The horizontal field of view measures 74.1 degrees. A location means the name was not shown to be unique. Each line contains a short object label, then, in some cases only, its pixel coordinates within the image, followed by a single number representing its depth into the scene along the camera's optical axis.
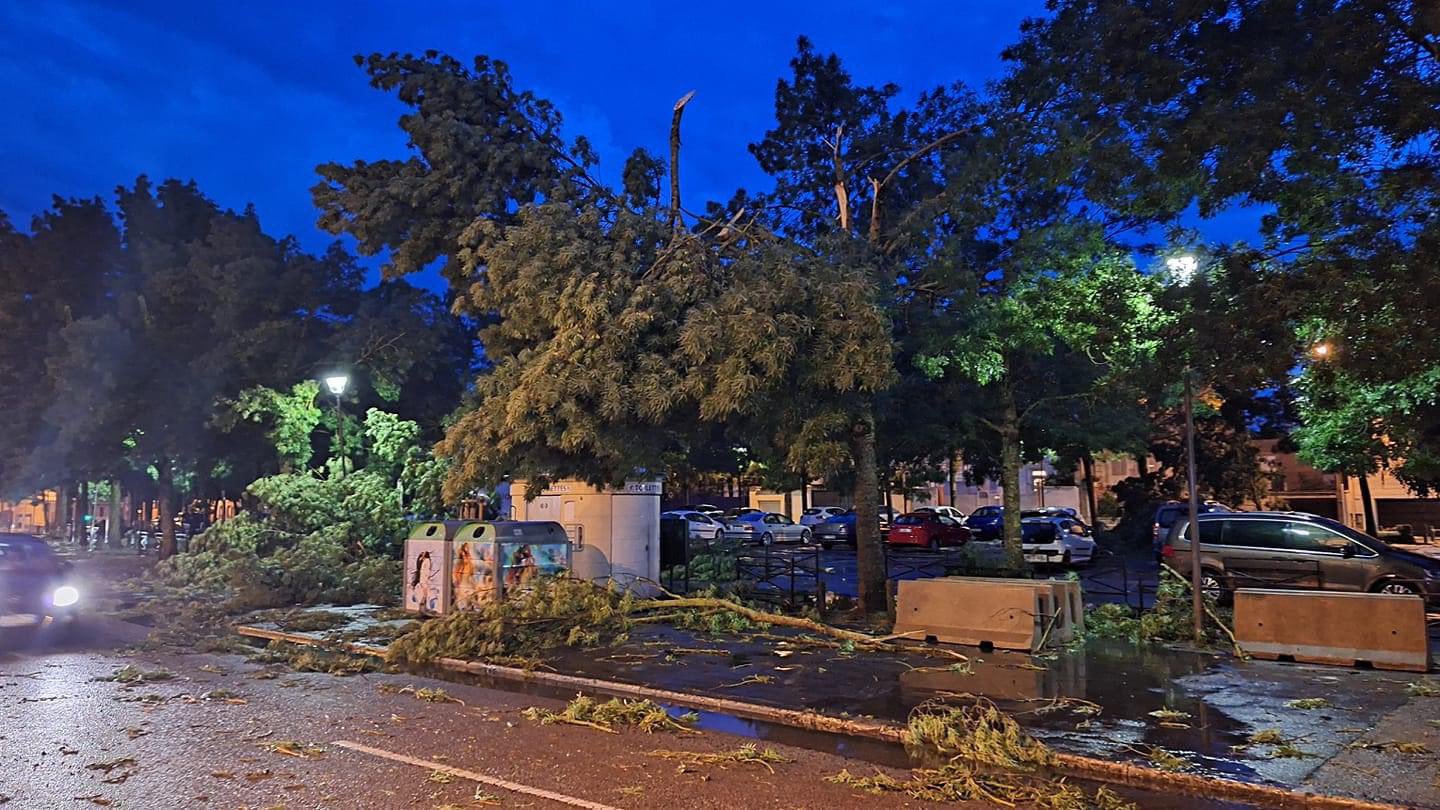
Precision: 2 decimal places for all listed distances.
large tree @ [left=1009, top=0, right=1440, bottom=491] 9.23
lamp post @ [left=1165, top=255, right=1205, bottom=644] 11.08
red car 33.91
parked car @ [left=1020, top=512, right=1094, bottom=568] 24.73
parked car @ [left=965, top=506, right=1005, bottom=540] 35.88
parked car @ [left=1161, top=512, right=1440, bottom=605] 14.61
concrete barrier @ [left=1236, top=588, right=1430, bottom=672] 10.05
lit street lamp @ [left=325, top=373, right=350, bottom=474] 20.58
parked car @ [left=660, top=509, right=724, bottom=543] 38.19
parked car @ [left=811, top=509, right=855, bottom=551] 34.47
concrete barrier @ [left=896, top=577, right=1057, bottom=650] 11.22
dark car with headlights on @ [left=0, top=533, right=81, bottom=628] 12.79
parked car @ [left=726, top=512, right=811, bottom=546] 37.75
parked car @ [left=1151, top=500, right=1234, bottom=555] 23.14
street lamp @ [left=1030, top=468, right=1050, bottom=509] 48.88
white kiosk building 15.55
